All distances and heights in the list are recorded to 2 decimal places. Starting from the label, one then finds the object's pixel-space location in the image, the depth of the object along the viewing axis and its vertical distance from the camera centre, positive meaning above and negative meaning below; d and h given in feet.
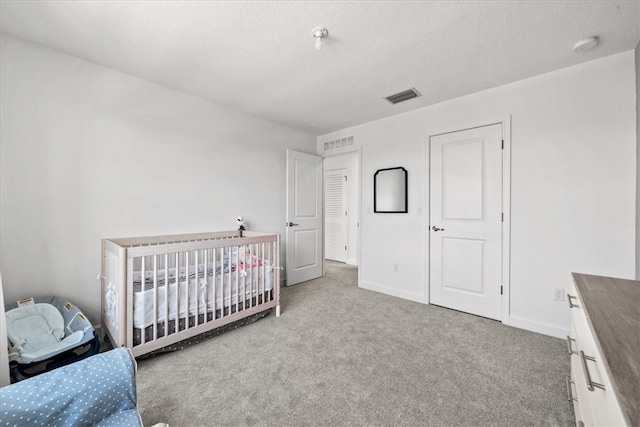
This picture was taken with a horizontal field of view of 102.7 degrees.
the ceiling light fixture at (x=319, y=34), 5.46 +3.86
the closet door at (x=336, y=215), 17.26 -0.21
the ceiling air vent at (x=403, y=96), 8.36 +3.96
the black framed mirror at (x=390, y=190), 10.22 +0.90
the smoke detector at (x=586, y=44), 5.71 +3.85
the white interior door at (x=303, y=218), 11.94 -0.30
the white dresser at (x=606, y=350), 1.77 -1.17
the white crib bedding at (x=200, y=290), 5.86 -2.10
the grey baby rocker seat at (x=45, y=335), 4.79 -2.67
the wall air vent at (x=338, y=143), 12.15 +3.39
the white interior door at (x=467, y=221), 8.16 -0.28
